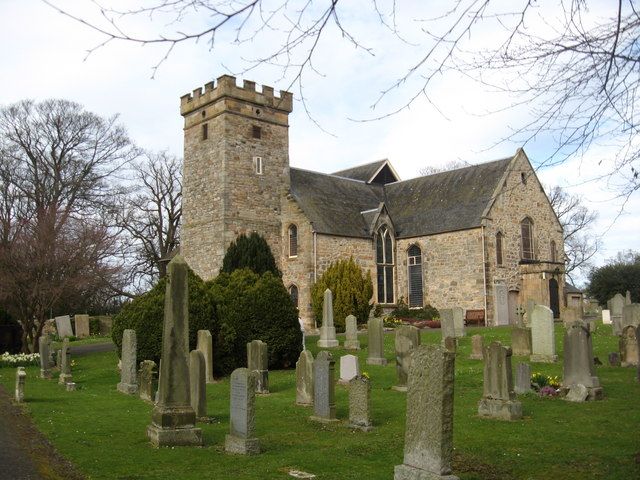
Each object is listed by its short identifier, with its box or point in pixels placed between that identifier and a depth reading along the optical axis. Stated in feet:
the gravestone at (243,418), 26.48
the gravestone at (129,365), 46.03
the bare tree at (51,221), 71.05
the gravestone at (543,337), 51.39
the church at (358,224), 102.32
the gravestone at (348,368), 44.42
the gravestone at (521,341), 54.95
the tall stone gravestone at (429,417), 18.24
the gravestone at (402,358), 42.52
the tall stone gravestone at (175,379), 27.94
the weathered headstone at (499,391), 32.50
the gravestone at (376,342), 55.36
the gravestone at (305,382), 38.93
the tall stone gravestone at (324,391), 33.55
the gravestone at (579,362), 37.14
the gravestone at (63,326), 105.25
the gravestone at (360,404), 31.27
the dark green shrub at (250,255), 91.09
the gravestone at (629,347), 47.50
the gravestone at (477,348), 54.70
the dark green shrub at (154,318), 50.88
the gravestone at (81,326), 106.83
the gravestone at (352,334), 67.56
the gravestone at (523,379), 39.22
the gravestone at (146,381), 42.18
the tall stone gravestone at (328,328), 68.80
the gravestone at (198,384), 34.01
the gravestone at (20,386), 41.65
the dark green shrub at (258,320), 54.19
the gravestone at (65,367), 52.65
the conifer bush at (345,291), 91.81
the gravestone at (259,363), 44.04
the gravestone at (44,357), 57.67
